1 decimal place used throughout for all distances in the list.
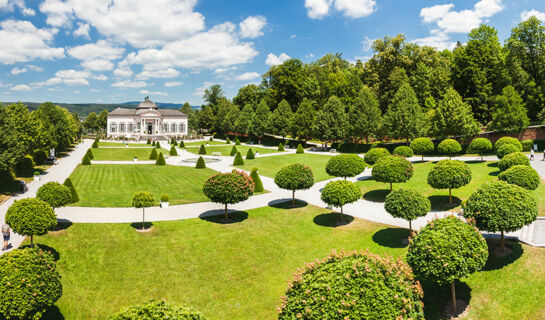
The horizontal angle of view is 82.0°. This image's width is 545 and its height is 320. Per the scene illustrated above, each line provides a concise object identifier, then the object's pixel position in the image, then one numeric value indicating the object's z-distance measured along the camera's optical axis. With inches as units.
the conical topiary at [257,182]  1154.7
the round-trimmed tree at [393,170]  940.0
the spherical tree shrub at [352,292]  261.9
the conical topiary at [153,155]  2034.9
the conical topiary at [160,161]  1772.9
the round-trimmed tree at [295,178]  919.7
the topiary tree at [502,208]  504.7
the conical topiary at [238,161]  1740.9
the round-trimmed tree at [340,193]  766.5
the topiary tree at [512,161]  939.3
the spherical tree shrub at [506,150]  1135.0
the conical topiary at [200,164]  1678.2
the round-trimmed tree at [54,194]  705.6
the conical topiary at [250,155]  1948.8
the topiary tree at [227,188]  811.4
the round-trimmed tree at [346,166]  1039.0
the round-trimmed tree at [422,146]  1407.5
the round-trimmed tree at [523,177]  714.8
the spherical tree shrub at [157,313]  226.2
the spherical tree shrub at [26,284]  374.3
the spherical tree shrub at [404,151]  1315.2
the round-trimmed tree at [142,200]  780.0
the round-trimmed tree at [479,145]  1244.5
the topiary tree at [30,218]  564.1
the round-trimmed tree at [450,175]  815.1
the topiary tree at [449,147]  1304.1
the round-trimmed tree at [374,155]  1227.9
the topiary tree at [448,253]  404.8
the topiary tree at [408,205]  634.8
